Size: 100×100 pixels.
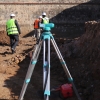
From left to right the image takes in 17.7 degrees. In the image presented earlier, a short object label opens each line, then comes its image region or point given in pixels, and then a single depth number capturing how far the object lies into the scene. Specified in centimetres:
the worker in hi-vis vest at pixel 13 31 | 1217
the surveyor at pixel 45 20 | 1363
